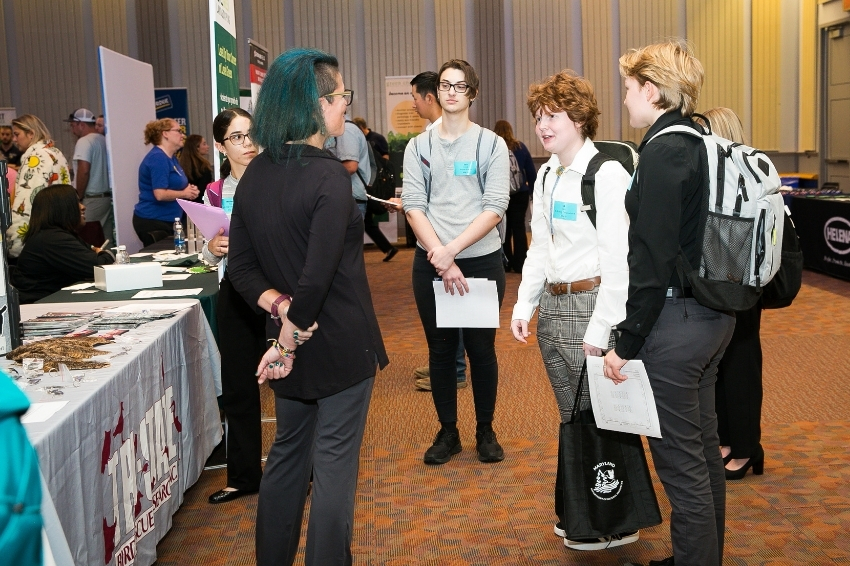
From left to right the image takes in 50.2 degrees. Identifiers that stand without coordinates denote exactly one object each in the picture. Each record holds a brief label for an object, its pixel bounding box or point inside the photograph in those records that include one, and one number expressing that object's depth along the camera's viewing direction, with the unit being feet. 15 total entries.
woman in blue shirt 21.97
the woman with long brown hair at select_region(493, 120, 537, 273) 28.78
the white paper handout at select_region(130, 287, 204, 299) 12.51
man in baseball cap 26.37
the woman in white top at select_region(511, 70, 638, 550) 7.83
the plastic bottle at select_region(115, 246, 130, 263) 15.15
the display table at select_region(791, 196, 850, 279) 25.25
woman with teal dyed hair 6.68
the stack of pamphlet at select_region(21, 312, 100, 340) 9.74
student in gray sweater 11.27
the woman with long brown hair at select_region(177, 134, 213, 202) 27.07
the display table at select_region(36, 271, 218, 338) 12.59
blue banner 36.94
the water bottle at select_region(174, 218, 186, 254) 17.46
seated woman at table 13.96
